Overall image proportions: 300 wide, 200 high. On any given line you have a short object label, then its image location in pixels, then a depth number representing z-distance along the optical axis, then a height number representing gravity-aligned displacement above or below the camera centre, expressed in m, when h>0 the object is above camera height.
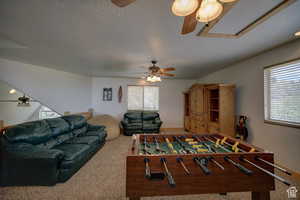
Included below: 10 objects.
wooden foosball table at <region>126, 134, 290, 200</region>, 1.25 -0.74
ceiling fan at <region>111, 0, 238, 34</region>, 1.04 +0.83
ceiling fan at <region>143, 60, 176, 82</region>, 3.42 +0.83
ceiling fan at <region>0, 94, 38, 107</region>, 3.48 -0.03
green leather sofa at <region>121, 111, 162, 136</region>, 5.04 -0.89
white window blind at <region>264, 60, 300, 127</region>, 2.33 +0.20
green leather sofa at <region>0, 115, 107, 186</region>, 1.94 -0.94
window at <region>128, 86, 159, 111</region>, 5.98 +0.17
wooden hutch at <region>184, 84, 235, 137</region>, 3.61 -0.25
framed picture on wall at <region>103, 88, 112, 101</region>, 5.76 +0.32
